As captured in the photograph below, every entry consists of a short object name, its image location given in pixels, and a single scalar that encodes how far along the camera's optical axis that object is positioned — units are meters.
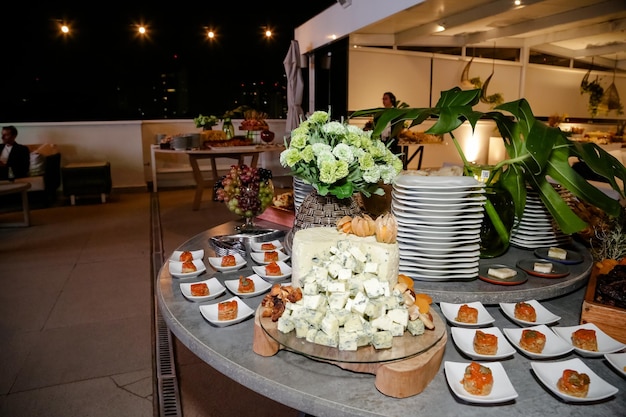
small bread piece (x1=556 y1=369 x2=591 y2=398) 0.98
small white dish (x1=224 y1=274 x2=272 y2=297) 1.51
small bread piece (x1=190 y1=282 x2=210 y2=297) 1.48
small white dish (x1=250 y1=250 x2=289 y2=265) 1.82
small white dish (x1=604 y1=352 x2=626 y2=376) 1.09
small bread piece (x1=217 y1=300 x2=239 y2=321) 1.32
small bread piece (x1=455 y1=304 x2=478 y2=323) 1.31
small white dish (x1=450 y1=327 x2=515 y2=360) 1.14
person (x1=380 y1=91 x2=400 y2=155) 6.43
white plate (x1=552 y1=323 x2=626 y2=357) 1.17
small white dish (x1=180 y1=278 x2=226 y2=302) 1.47
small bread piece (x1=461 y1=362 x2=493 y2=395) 0.99
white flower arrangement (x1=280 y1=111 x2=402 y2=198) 1.52
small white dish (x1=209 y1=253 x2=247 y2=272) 1.74
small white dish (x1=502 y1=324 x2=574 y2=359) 1.15
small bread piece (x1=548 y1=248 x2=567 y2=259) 1.71
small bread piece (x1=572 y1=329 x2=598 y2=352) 1.18
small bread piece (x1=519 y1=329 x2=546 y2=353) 1.16
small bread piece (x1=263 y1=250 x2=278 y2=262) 1.83
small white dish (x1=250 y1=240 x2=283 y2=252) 1.96
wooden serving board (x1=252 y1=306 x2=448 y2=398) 0.98
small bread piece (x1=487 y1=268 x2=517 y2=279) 1.51
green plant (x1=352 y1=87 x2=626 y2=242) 1.48
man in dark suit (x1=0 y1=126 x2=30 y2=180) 6.14
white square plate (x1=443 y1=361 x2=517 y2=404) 0.96
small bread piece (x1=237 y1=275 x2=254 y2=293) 1.53
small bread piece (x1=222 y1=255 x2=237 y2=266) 1.76
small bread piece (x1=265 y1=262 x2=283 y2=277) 1.65
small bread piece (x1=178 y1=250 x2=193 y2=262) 1.76
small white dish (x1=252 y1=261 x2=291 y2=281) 1.63
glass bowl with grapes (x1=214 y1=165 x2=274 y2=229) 2.25
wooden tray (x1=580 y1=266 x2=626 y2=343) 1.28
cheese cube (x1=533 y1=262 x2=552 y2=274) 1.57
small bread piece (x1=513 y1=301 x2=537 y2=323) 1.33
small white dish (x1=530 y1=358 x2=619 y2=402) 0.97
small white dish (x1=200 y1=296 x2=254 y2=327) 1.30
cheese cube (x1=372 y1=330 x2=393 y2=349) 1.02
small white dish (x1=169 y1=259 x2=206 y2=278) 1.66
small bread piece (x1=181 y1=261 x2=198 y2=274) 1.68
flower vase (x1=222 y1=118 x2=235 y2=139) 6.84
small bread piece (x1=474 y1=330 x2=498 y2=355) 1.15
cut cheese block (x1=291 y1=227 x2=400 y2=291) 1.15
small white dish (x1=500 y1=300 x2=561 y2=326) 1.32
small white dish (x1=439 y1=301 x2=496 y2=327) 1.31
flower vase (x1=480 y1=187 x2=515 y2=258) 1.68
